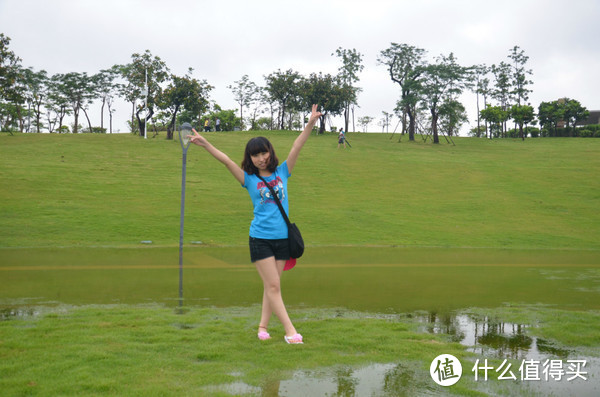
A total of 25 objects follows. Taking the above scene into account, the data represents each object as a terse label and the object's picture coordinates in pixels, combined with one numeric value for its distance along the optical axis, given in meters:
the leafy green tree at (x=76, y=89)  63.53
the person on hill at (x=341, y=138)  39.22
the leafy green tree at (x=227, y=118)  78.37
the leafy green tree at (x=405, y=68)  50.34
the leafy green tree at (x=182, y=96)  42.16
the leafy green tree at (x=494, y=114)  61.69
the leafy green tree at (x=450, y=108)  47.81
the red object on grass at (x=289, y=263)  4.77
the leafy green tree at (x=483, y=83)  72.00
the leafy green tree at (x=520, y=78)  68.94
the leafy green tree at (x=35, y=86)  61.62
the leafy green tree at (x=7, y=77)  32.72
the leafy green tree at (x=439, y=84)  47.16
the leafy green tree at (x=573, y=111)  60.03
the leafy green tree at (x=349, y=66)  61.53
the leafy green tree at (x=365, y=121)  98.06
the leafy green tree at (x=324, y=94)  54.28
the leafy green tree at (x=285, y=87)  56.78
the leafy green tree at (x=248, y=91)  75.25
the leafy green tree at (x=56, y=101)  63.94
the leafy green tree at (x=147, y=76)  45.83
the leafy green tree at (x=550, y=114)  61.06
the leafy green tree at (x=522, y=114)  58.44
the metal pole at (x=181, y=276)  6.99
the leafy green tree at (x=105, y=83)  65.38
